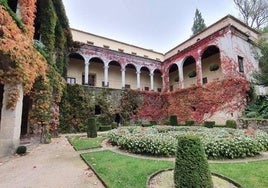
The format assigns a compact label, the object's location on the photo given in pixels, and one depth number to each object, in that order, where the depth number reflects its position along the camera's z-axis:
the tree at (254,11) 24.78
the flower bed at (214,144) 5.88
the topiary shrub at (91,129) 10.77
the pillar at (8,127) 6.72
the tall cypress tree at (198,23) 35.07
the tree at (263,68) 12.88
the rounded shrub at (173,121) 16.22
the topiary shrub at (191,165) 3.21
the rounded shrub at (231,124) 12.73
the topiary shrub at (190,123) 15.73
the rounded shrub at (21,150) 7.02
